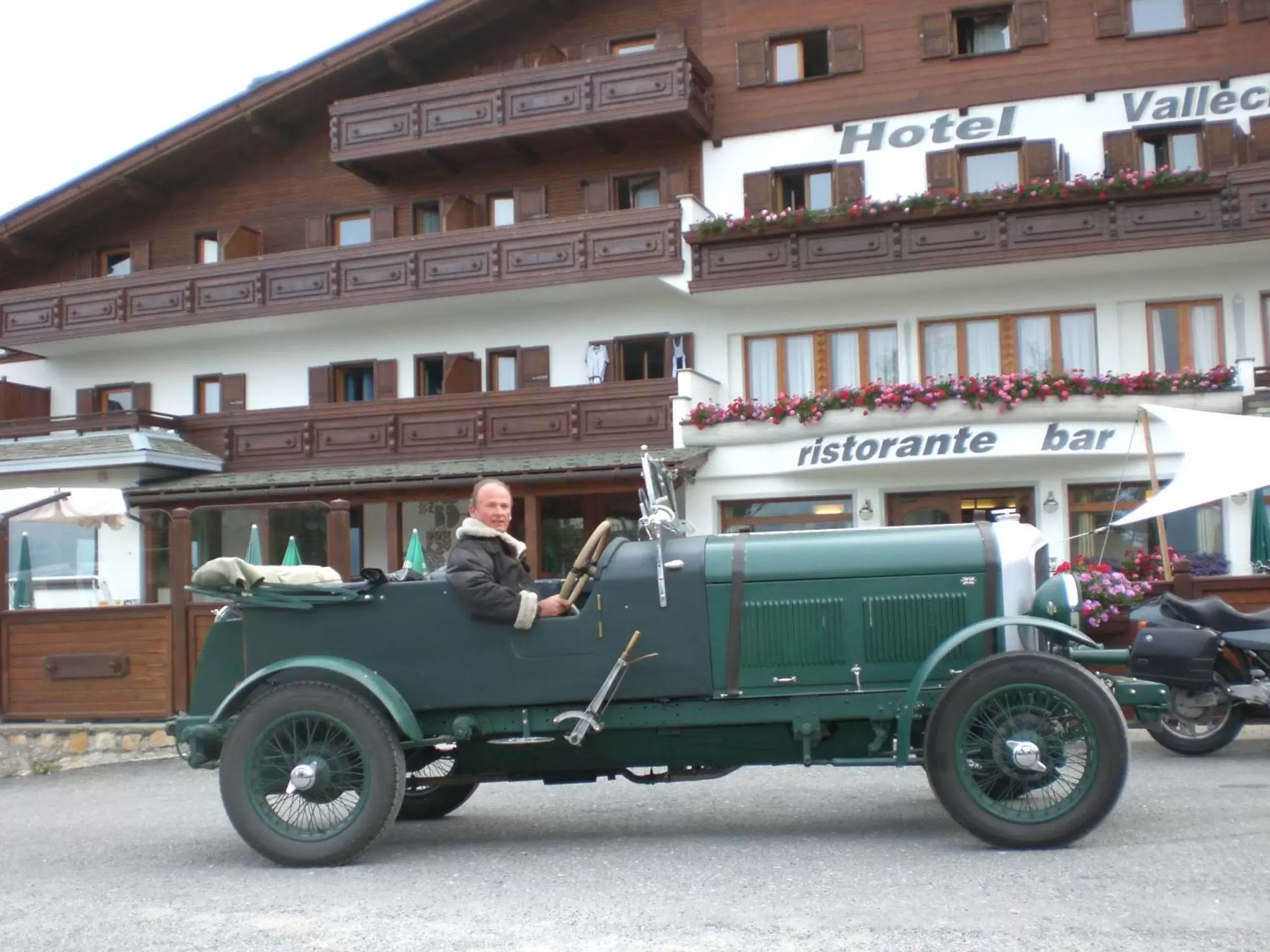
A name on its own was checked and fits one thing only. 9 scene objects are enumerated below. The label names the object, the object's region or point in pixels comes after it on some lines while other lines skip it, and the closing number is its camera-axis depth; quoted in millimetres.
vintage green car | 6691
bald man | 6758
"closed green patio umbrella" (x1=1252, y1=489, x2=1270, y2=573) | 16125
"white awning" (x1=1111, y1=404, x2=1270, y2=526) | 13586
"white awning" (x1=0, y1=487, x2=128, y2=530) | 16500
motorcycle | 9039
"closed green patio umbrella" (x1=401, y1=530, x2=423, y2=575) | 15727
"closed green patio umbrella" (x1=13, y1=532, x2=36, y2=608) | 15312
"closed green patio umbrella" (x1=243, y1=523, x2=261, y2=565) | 15293
